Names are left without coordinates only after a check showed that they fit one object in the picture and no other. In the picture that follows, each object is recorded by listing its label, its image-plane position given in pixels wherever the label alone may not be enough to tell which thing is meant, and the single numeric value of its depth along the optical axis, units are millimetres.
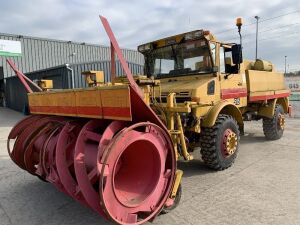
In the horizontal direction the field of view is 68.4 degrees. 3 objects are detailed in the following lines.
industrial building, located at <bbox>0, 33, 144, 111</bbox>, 13014
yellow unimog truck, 3187
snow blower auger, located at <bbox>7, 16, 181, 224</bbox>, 2040
